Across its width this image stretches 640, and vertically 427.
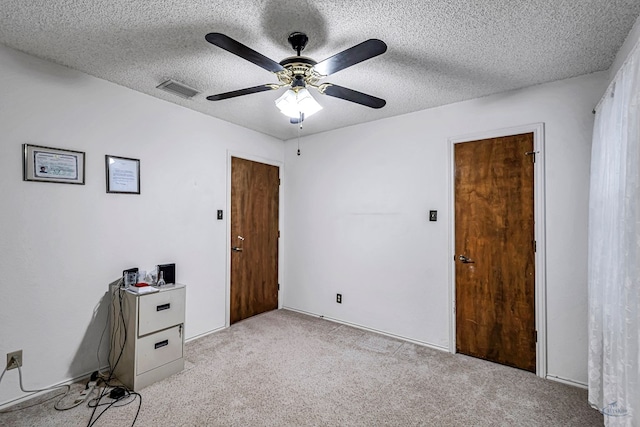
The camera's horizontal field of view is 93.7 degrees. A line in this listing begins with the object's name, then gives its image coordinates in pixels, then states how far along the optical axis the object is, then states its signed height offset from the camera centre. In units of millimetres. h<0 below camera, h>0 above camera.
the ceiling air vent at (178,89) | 2564 +1123
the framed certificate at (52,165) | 2164 +386
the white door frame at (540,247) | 2502 -273
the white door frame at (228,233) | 3572 -214
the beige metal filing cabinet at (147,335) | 2297 -967
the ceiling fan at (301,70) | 1496 +835
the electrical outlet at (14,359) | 2072 -1004
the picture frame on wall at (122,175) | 2590 +364
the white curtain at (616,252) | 1407 -209
